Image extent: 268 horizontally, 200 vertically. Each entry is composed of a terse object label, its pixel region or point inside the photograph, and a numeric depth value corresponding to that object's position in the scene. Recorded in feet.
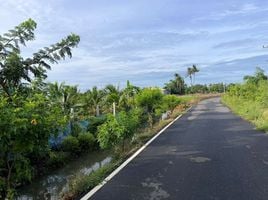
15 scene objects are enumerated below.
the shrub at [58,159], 22.54
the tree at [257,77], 83.54
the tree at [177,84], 195.23
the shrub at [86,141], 27.88
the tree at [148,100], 49.46
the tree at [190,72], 209.54
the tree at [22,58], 19.80
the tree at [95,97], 56.29
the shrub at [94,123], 32.53
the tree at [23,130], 9.60
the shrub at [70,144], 25.46
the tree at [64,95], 37.09
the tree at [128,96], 52.45
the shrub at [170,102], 65.55
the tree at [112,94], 48.16
